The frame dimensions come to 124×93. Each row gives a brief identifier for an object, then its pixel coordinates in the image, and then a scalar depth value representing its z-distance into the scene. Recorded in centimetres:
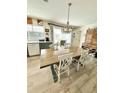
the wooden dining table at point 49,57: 145
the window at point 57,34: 453
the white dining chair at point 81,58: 234
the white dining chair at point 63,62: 171
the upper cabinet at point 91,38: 458
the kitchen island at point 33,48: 372
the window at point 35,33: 384
